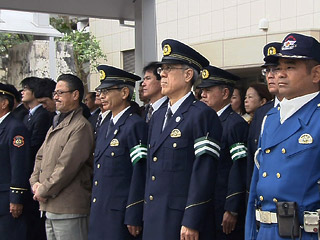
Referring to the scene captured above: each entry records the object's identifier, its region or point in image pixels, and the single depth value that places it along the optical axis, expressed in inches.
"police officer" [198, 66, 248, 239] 217.6
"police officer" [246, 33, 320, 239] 141.7
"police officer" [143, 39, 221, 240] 176.6
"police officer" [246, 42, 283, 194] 196.7
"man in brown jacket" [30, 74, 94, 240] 231.5
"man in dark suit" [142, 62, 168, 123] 246.7
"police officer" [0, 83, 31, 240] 260.8
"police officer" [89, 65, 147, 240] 204.2
